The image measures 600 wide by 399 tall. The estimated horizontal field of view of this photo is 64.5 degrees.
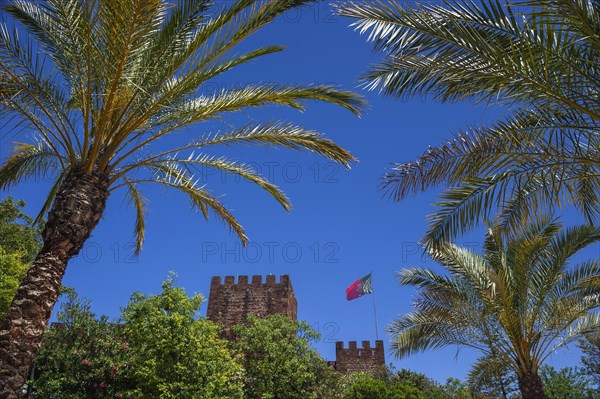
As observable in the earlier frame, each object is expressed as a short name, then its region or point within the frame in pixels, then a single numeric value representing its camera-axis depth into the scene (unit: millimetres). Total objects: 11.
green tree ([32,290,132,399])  14938
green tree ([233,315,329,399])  19281
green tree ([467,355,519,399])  11552
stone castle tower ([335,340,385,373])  27344
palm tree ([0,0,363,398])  5930
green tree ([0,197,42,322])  15758
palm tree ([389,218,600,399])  10242
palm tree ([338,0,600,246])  5305
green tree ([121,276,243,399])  14164
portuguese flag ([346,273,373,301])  27594
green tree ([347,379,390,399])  20047
